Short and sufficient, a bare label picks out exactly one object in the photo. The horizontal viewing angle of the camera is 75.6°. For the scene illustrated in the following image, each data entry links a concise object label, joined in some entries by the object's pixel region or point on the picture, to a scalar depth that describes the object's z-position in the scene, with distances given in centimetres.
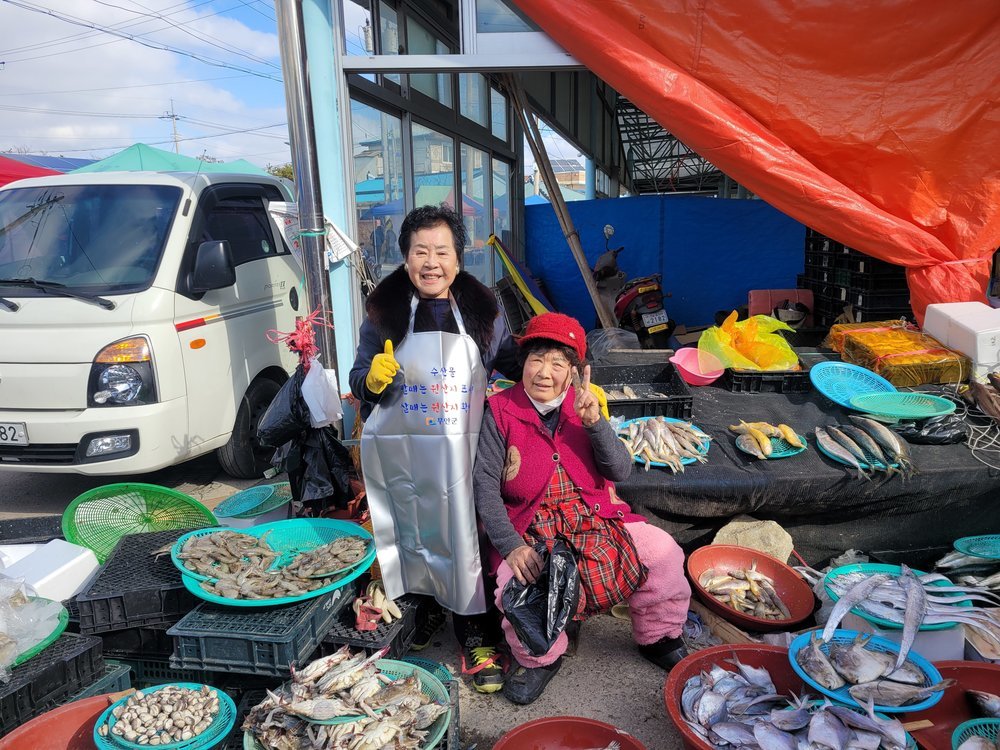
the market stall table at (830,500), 354
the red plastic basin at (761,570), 311
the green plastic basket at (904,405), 390
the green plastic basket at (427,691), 224
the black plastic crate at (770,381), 459
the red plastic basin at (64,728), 224
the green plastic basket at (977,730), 219
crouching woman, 280
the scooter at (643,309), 868
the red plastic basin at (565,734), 231
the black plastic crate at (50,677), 232
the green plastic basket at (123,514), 350
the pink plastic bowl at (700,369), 470
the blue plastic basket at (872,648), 220
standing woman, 290
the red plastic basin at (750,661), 255
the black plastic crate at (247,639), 252
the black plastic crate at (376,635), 272
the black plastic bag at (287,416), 369
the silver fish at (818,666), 231
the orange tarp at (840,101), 424
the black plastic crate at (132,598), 276
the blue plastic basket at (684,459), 369
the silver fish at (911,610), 236
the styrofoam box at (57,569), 298
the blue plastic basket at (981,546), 333
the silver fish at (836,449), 356
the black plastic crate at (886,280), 529
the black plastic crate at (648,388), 425
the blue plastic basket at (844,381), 429
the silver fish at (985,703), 230
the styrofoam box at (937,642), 272
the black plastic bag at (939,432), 376
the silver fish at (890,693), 221
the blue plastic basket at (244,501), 439
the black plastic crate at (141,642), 284
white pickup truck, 432
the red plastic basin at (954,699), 232
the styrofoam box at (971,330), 406
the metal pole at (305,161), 414
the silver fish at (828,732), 209
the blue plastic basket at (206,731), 221
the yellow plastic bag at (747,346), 472
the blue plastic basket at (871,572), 267
